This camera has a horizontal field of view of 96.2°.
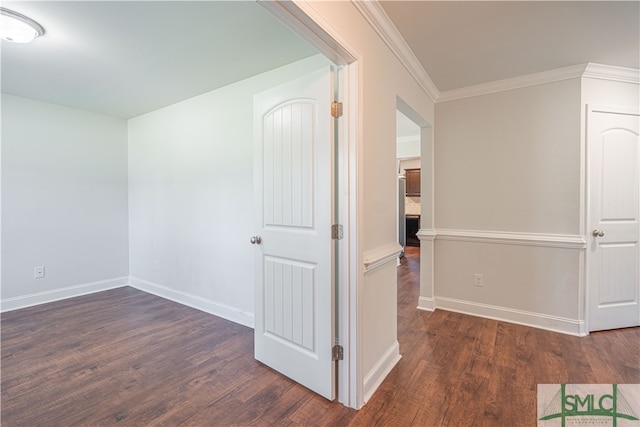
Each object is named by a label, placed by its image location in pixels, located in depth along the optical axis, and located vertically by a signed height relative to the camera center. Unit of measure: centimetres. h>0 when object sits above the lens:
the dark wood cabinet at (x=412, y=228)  716 -54
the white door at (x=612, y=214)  257 -8
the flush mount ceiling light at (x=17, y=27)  177 +118
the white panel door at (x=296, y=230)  171 -15
